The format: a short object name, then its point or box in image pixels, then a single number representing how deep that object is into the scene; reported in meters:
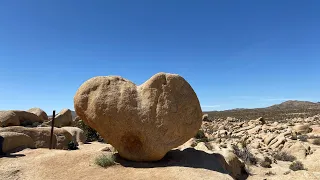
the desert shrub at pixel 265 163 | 13.58
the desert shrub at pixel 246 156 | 13.89
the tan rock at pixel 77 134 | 19.27
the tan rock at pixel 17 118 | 20.94
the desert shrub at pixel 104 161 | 8.86
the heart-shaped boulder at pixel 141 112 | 9.18
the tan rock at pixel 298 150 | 15.91
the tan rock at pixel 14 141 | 11.31
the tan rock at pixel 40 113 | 28.92
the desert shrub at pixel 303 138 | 20.34
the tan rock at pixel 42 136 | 14.21
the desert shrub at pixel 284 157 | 15.42
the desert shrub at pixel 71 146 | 15.27
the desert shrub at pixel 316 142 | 18.73
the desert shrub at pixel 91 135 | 23.17
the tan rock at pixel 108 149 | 11.62
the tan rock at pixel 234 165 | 11.14
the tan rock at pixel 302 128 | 25.35
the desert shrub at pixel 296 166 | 12.97
